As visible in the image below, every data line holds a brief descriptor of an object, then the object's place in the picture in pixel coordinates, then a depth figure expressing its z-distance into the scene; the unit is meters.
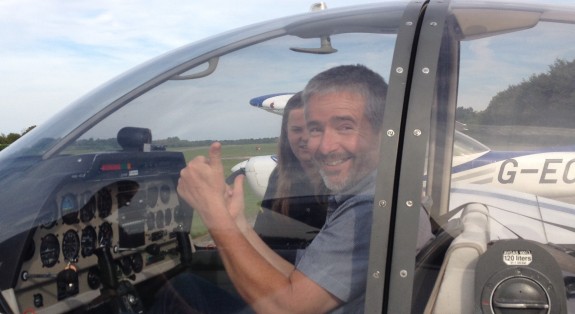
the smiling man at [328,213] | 1.60
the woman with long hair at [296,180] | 1.68
